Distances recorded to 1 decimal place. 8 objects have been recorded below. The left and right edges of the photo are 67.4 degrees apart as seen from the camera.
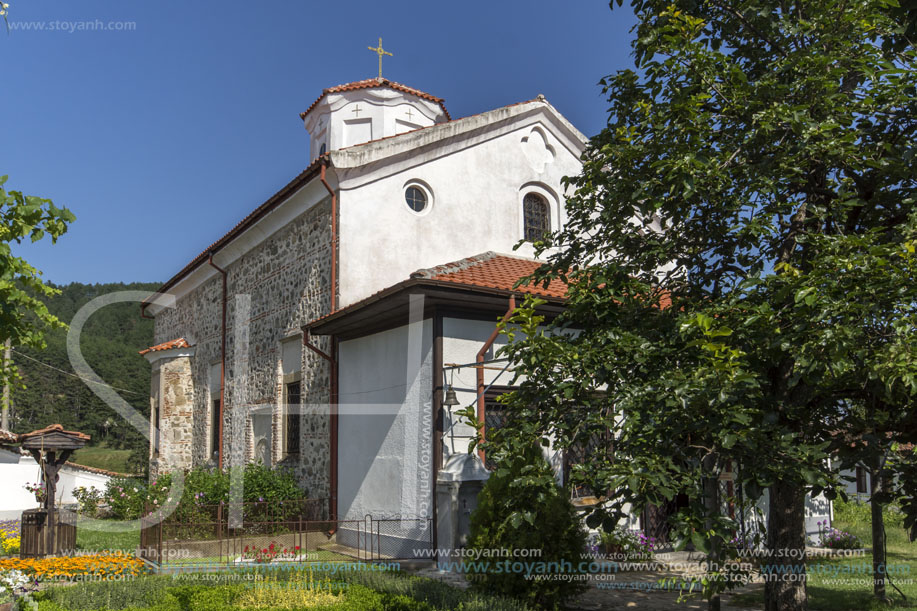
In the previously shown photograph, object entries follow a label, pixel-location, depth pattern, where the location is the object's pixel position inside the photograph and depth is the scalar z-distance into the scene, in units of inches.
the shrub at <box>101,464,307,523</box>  458.3
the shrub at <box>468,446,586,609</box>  263.4
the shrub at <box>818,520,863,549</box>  495.2
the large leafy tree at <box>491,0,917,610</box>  140.6
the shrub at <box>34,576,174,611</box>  273.6
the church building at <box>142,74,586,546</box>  382.9
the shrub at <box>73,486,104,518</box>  702.0
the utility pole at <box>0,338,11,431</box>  278.4
